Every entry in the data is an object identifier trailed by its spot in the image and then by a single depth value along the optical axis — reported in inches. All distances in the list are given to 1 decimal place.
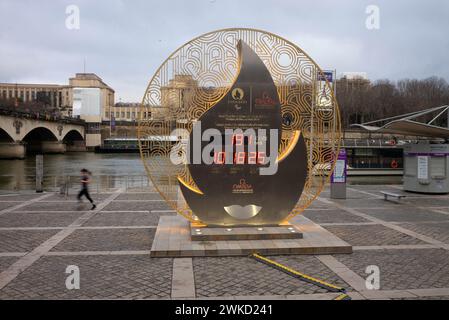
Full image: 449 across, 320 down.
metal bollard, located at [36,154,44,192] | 810.8
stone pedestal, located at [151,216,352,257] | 375.9
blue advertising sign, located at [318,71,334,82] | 902.9
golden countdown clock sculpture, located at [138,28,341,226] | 421.1
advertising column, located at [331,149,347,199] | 761.0
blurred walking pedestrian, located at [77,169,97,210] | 642.8
